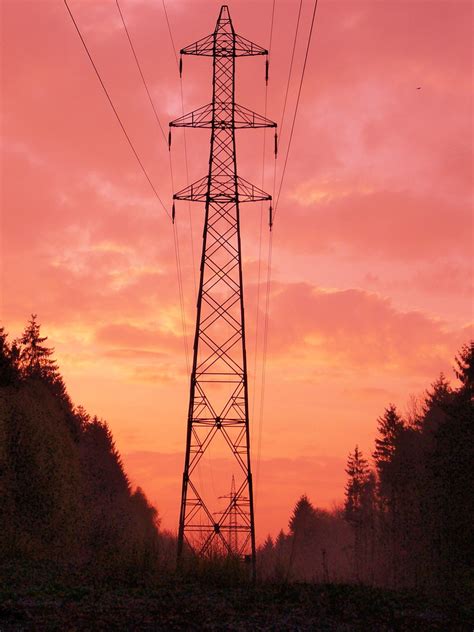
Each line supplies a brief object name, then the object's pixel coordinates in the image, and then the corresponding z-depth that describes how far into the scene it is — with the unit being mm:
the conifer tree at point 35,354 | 78312
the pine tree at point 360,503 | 96688
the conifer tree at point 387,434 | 87150
